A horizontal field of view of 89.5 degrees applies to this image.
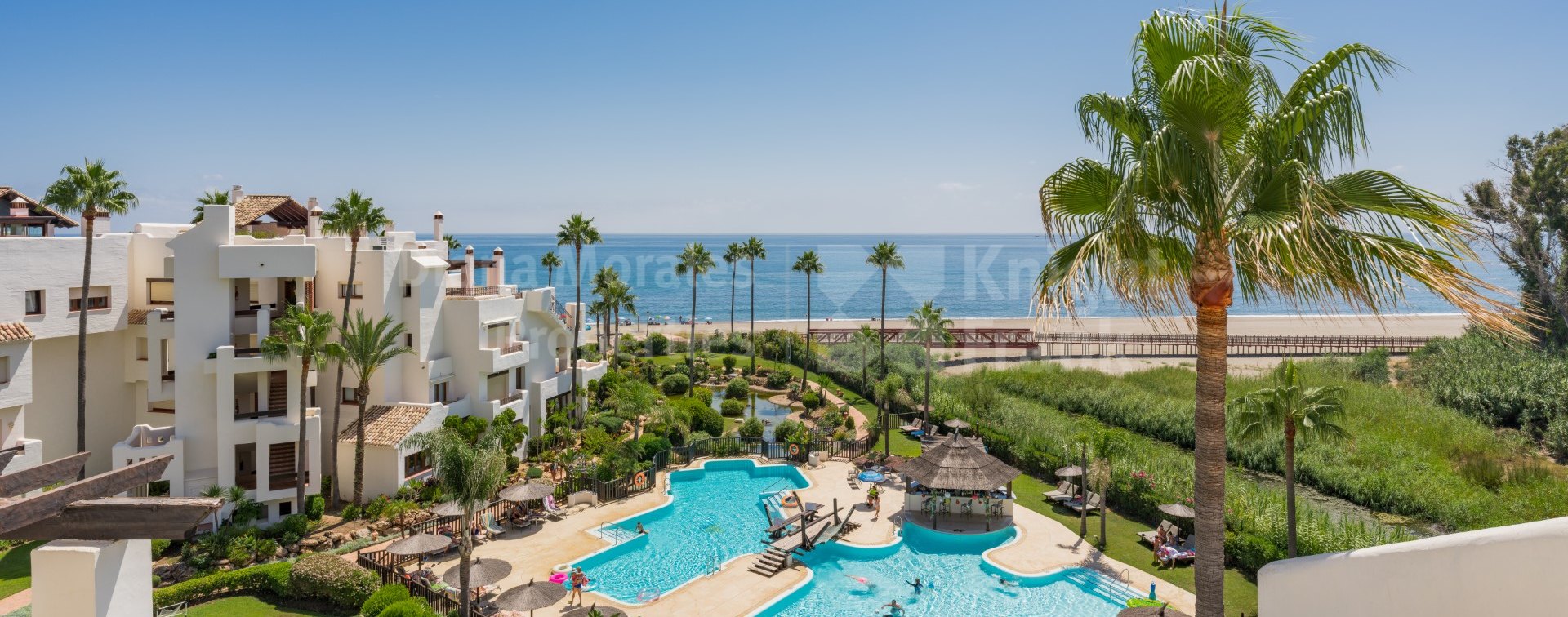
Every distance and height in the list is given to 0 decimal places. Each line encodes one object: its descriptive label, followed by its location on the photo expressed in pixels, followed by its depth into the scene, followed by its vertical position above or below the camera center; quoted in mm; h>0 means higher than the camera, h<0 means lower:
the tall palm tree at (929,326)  41406 -1436
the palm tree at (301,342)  26141 -1711
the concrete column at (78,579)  7105 -2644
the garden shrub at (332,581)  20578 -7598
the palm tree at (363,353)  27734 -2190
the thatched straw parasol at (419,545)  21911 -7070
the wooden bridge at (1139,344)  66500 -3642
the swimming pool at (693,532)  23844 -8271
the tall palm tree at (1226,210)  6992 +873
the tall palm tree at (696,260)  57125 +2589
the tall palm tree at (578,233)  44812 +3487
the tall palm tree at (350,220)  28125 +2544
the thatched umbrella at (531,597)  18922 -7410
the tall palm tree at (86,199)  24922 +2838
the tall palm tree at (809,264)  59531 +2549
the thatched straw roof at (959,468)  26984 -5971
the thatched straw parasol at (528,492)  26703 -6792
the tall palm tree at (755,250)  62500 +3709
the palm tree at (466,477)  18844 -4425
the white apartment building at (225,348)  25688 -2111
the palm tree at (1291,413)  19719 -2772
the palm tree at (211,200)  31328 +3677
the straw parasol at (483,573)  20328 -7316
